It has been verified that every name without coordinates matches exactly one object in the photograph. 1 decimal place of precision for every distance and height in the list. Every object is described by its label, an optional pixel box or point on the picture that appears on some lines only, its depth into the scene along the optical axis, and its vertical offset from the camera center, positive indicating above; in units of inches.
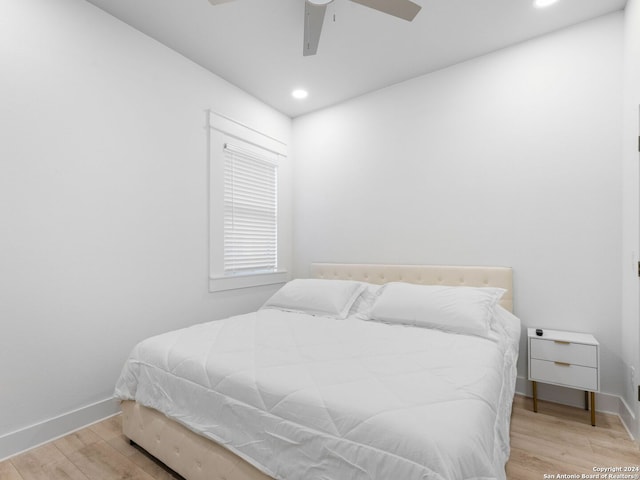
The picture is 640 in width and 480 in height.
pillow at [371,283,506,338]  82.4 -18.9
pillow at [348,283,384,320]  103.0 -21.5
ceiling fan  69.4 +51.1
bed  40.8 -24.3
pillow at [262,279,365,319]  104.9 -19.8
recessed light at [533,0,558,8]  85.7 +63.1
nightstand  82.5 -32.4
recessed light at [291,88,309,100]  133.2 +60.8
